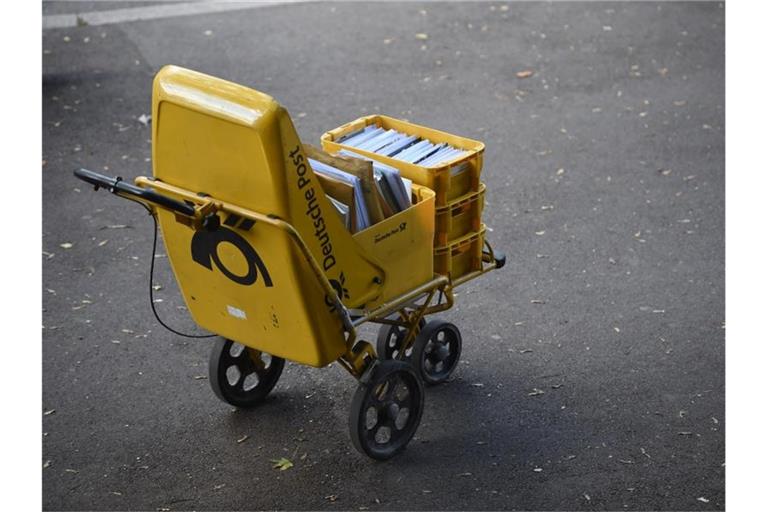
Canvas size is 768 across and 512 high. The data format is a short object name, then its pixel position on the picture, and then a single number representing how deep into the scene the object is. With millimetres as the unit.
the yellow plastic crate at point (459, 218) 5945
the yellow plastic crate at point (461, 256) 6066
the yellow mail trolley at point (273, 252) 4953
